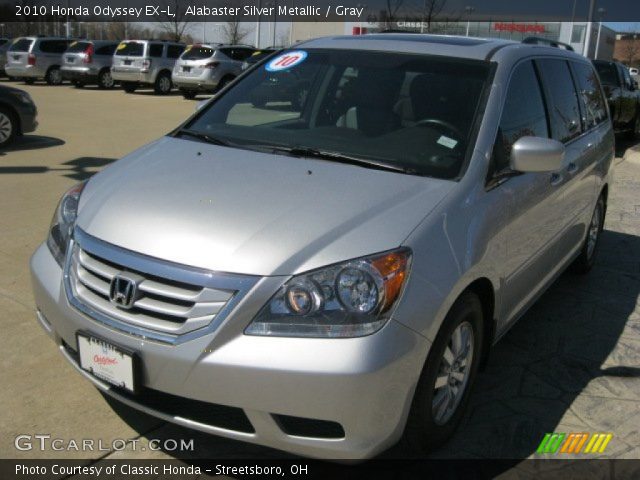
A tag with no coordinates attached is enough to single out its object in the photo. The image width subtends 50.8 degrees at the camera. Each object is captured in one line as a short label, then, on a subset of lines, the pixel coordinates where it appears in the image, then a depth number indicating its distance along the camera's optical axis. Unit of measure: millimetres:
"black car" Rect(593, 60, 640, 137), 13398
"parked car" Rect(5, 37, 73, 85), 23984
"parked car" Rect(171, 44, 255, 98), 20812
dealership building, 48375
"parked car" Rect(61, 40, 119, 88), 23234
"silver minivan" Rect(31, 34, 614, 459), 2352
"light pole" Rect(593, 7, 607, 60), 43703
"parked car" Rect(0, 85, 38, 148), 9812
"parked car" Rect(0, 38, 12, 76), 27409
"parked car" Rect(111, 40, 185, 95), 21984
